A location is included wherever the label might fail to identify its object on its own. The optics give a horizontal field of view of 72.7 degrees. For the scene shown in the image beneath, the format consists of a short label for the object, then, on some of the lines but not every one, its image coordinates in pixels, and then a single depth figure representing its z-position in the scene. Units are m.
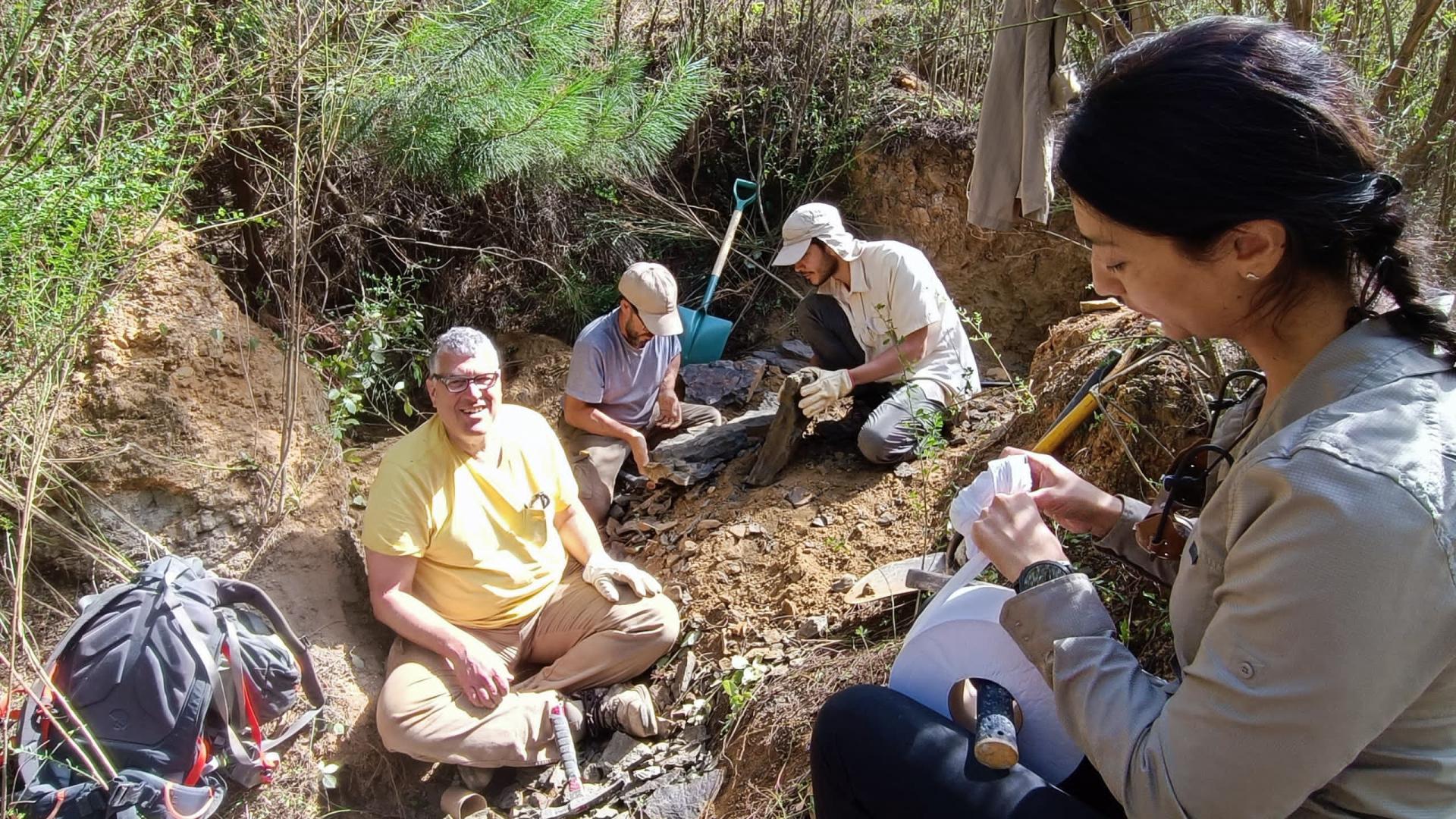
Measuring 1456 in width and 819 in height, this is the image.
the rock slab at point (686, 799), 2.78
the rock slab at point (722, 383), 5.34
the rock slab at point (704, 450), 4.59
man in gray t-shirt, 4.49
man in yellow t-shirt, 3.09
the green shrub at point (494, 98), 4.49
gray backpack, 2.52
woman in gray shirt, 0.98
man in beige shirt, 4.20
